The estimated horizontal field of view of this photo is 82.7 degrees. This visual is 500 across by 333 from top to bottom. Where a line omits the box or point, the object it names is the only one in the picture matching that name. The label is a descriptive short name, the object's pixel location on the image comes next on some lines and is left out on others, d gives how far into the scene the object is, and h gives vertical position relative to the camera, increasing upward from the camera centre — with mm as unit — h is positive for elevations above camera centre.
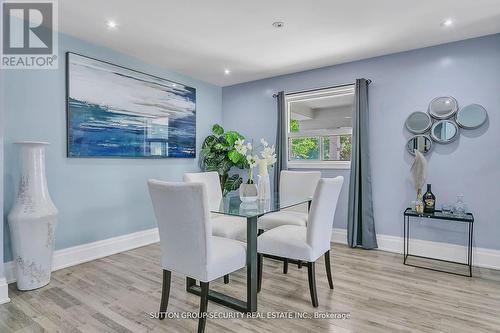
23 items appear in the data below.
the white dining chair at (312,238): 2178 -615
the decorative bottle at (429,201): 3166 -430
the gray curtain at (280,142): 4344 +313
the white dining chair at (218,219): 2709 -605
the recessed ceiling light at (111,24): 2756 +1359
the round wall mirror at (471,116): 3068 +511
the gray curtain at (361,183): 3658 -264
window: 4031 +520
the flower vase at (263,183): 2773 -203
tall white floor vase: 2463 -535
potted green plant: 4555 +82
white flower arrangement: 2672 +61
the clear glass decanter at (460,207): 3038 -483
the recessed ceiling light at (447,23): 2709 +1362
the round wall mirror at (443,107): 3209 +639
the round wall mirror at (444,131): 3211 +363
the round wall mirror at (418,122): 3357 +486
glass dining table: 2098 -656
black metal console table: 2900 -581
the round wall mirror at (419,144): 3361 +225
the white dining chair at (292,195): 3016 -375
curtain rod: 3853 +1073
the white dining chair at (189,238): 1743 -498
